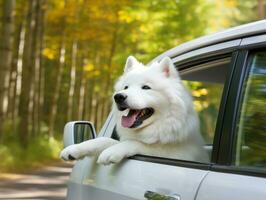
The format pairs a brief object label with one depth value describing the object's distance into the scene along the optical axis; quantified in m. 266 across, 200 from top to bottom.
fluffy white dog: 3.28
